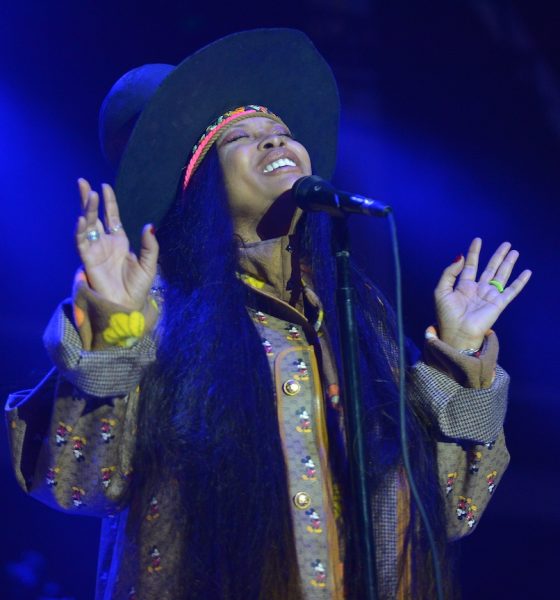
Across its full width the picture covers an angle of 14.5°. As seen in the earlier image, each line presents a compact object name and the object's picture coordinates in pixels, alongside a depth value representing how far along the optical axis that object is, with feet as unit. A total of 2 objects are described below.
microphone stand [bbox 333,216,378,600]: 8.98
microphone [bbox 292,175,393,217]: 9.17
